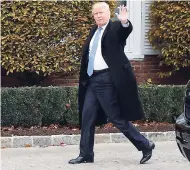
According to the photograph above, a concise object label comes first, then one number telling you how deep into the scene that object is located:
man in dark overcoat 13.23
